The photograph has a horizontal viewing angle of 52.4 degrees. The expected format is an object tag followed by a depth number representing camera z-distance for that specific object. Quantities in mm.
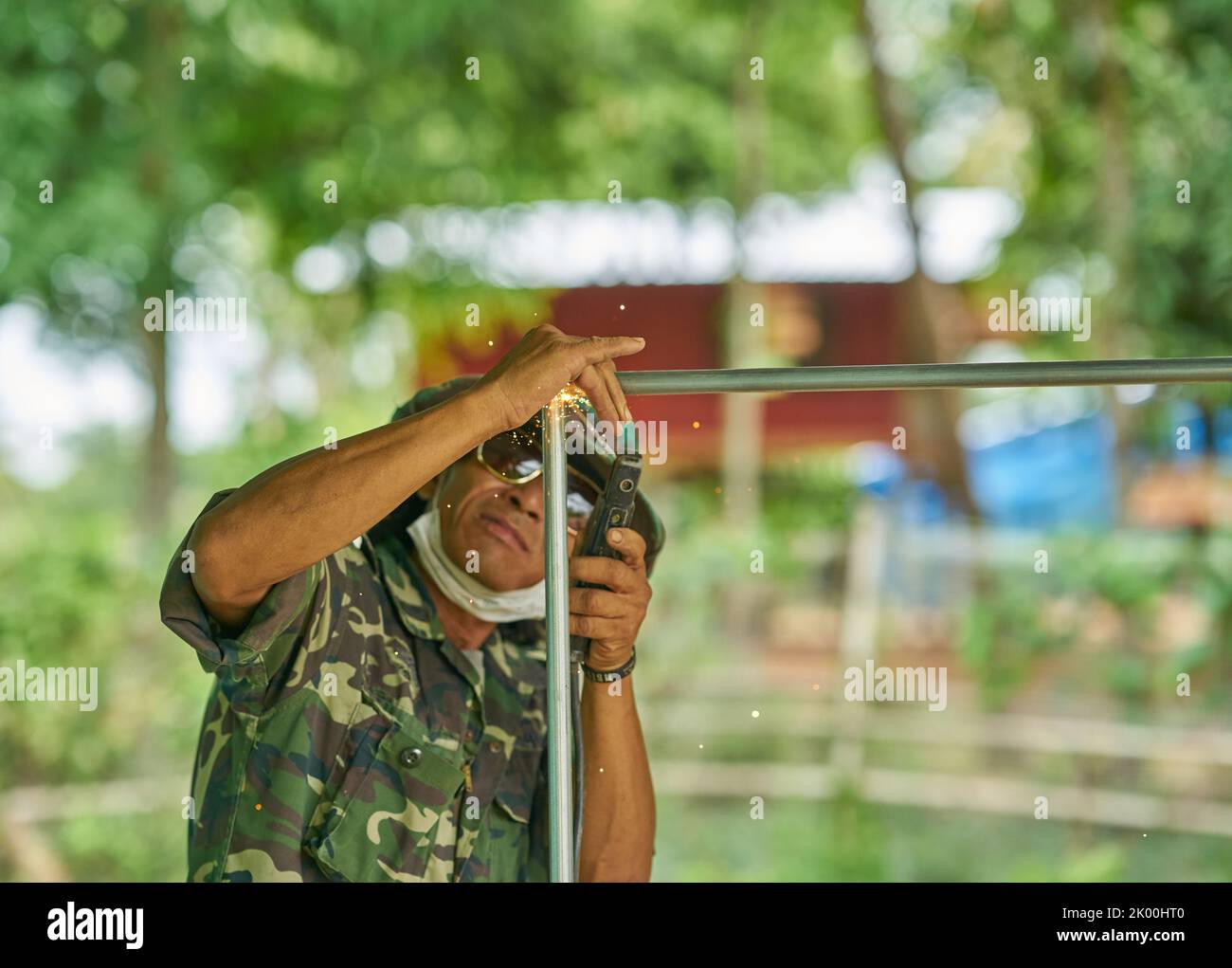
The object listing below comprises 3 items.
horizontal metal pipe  1436
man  1401
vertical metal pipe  1434
